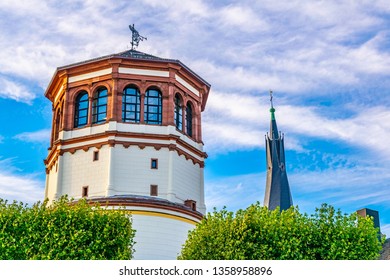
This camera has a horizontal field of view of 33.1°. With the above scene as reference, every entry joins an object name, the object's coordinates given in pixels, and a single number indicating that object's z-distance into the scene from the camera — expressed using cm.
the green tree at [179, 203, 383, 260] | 3409
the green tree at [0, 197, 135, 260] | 3344
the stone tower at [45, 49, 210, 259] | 4684
